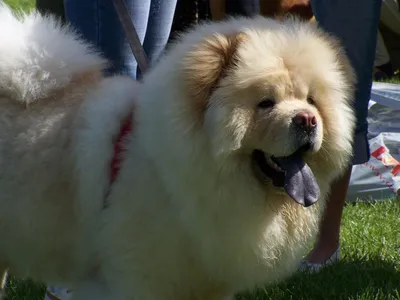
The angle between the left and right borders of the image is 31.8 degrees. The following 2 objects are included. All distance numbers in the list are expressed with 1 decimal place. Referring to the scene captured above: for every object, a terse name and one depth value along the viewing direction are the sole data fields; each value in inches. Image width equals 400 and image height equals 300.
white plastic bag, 185.2
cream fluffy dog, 85.3
